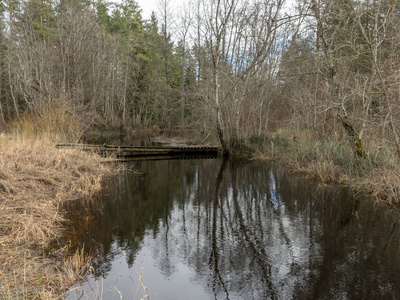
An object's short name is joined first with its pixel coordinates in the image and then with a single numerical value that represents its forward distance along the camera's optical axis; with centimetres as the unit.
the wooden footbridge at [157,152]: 1477
